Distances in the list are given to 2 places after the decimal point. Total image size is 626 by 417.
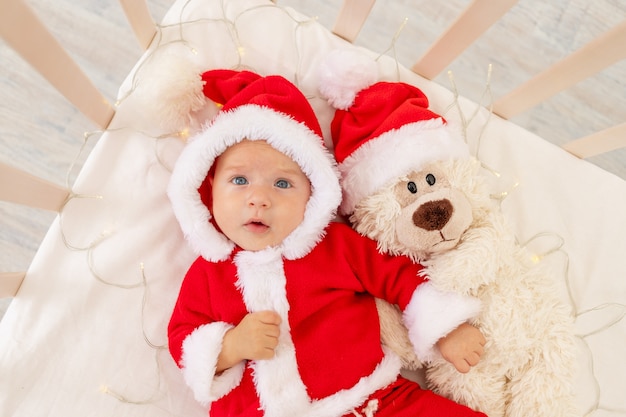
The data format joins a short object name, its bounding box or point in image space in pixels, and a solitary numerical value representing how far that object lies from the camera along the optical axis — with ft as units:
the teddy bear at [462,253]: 2.39
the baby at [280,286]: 2.35
